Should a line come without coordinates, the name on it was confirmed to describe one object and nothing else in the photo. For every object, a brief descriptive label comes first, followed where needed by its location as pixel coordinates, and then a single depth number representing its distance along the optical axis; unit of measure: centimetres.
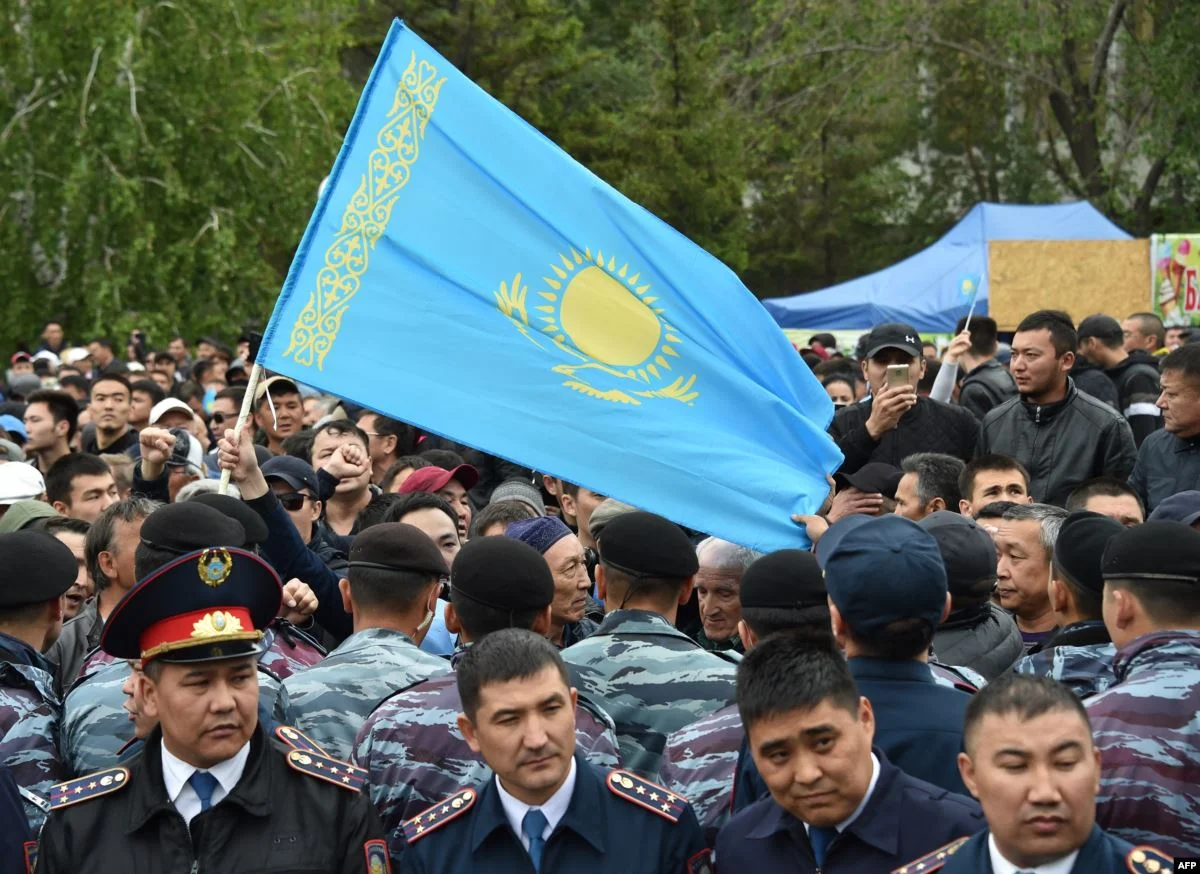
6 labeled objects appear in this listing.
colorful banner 1686
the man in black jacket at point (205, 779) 376
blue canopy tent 2353
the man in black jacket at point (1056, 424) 862
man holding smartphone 895
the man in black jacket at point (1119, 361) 1103
